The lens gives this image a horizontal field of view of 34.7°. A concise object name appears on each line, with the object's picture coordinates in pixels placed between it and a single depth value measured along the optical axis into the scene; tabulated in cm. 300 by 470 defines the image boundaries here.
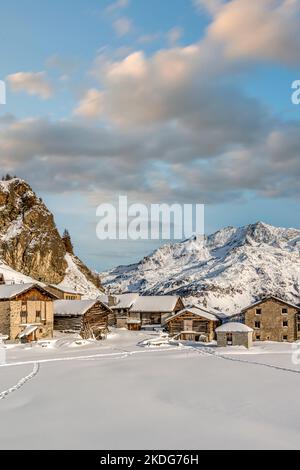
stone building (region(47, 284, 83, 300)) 9975
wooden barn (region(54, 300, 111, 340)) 7394
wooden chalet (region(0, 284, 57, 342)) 6469
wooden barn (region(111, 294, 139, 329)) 9294
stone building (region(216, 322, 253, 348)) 6169
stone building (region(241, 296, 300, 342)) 7638
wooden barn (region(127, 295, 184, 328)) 9362
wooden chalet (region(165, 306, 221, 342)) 8050
